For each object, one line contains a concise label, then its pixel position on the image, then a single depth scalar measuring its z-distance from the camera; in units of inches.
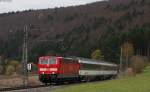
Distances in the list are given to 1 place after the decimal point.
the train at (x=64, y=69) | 2298.2
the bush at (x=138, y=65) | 3763.0
